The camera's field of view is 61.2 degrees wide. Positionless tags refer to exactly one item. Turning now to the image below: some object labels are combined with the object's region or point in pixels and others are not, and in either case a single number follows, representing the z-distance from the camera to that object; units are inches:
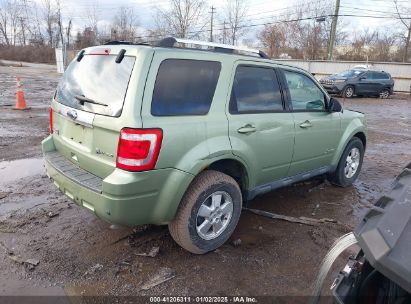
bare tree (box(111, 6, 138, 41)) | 2039.4
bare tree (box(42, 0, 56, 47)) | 2387.1
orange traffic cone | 457.1
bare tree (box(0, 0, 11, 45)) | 2603.3
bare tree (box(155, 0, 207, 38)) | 1692.2
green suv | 110.1
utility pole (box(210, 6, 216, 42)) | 1918.1
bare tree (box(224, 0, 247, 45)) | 1881.2
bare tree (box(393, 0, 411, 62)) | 1554.9
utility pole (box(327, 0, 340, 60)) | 1275.2
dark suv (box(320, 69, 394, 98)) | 825.5
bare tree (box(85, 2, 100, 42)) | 2237.0
